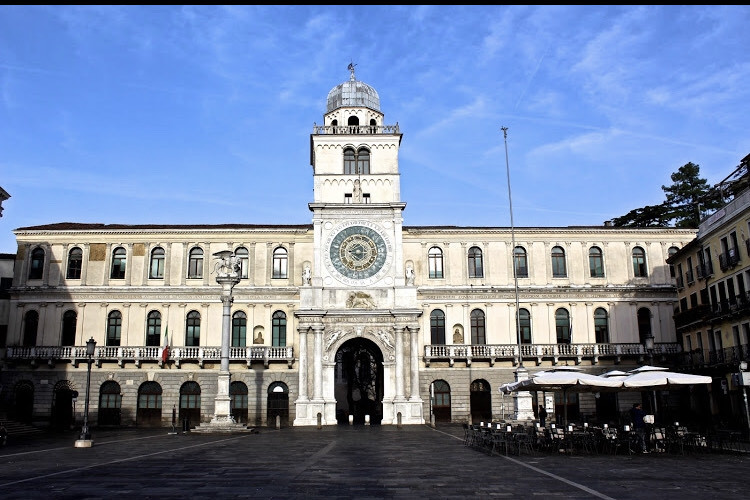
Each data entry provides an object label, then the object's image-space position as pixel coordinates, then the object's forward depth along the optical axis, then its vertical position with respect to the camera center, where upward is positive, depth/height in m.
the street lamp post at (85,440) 28.62 -1.27
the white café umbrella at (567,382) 25.97 +0.72
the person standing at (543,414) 39.50 -0.74
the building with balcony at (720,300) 38.38 +6.03
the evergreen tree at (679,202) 68.62 +19.98
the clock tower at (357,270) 45.97 +9.39
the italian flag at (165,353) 46.41 +3.69
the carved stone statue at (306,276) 47.78 +8.95
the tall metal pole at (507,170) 40.97 +13.89
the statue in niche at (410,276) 47.92 +8.87
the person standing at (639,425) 24.36 -0.91
